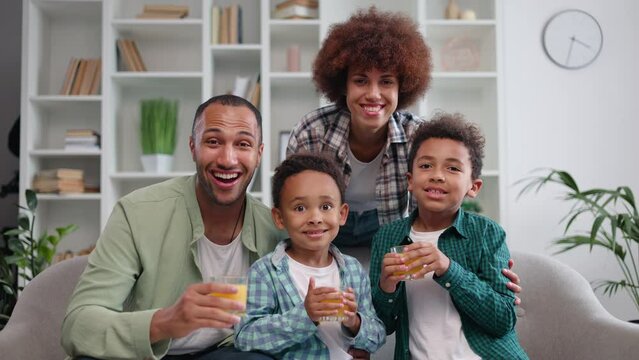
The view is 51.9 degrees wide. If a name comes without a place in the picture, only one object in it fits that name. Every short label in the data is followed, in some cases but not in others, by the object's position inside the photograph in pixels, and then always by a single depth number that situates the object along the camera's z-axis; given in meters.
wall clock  4.83
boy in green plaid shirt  1.81
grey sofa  2.12
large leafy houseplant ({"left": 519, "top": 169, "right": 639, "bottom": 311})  3.40
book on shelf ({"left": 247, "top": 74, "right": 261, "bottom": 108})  4.56
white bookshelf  4.48
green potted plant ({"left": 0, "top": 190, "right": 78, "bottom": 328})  3.52
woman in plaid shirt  2.37
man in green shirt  1.64
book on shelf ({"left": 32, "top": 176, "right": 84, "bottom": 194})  4.45
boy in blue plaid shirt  1.68
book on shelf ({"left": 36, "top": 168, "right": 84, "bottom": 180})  4.46
